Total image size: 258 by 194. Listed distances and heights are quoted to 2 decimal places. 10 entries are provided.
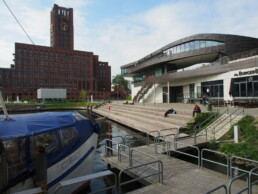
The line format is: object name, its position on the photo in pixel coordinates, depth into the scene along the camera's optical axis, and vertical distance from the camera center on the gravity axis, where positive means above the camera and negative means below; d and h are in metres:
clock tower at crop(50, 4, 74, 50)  133.75 +49.68
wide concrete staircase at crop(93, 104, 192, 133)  16.78 -2.31
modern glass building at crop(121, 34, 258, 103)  23.39 +3.76
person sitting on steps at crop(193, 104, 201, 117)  16.05 -1.17
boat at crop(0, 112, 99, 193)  5.36 -1.64
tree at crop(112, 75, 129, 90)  111.69 +9.28
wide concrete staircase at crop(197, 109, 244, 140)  12.80 -2.09
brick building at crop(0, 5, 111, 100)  100.81 +16.86
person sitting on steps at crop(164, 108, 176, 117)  18.77 -1.54
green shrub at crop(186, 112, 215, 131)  14.82 -1.91
